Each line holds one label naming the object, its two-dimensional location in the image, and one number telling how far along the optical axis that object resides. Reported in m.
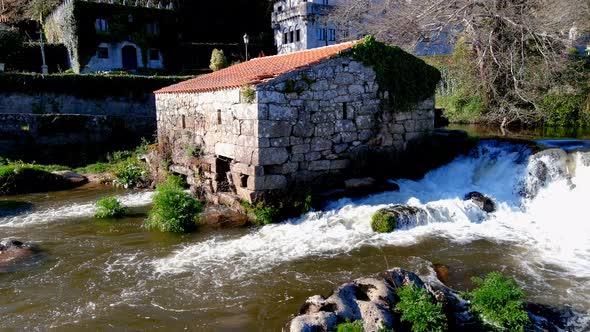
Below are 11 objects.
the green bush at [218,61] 25.33
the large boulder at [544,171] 9.11
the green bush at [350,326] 4.21
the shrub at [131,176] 13.14
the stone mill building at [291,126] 8.75
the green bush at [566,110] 16.78
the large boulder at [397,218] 7.95
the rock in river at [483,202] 8.72
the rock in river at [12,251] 7.05
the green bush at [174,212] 8.44
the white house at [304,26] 30.97
